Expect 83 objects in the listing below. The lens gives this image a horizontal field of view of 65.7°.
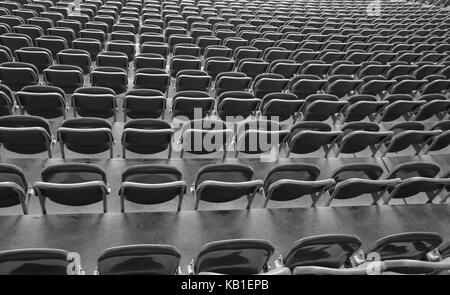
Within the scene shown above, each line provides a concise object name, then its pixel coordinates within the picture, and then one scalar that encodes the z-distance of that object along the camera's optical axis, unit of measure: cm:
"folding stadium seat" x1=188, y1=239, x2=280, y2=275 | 238
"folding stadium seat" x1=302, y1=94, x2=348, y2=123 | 476
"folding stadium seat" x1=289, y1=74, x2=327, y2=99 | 545
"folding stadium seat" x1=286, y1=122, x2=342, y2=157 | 401
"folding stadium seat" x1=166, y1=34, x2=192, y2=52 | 685
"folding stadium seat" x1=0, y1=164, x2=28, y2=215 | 278
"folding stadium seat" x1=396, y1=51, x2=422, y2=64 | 721
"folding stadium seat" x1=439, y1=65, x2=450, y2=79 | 671
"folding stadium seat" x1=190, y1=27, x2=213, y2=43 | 750
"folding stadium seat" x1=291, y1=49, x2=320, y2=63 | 687
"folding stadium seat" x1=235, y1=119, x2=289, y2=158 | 405
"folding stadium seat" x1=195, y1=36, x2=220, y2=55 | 686
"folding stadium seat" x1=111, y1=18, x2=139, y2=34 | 691
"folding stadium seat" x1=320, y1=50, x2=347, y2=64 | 700
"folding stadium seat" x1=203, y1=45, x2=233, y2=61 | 632
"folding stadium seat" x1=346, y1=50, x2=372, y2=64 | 708
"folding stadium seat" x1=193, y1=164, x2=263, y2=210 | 305
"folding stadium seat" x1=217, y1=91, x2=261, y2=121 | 461
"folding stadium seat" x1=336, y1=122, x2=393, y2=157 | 412
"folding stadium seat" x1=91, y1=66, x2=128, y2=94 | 483
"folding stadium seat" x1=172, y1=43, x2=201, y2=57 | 632
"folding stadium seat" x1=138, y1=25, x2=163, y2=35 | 713
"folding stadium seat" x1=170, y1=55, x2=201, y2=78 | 577
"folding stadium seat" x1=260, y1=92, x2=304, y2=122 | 470
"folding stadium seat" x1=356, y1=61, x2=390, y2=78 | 646
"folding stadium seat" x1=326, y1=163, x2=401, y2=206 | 329
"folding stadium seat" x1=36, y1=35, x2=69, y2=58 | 570
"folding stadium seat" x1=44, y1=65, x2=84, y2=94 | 472
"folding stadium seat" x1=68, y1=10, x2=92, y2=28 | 736
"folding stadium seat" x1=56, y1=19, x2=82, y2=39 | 678
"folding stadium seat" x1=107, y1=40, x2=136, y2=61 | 597
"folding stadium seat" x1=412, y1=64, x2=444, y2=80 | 658
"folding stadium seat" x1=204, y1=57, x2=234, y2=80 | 583
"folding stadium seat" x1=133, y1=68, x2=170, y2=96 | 497
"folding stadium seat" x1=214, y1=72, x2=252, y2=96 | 528
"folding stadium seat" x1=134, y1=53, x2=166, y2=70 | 559
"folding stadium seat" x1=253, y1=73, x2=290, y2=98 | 543
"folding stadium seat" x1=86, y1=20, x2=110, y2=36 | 687
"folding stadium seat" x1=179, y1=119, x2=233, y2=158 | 398
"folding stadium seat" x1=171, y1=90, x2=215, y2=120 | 452
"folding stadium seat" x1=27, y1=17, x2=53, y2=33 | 655
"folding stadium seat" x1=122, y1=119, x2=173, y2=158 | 364
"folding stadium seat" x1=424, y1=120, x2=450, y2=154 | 437
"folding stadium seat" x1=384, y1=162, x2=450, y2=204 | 344
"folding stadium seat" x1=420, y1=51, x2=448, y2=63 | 729
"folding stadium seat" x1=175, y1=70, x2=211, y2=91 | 516
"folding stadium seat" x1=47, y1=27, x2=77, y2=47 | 625
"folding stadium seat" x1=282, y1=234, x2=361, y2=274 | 253
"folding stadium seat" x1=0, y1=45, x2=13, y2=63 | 501
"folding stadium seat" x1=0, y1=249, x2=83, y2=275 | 214
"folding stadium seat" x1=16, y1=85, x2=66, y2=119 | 405
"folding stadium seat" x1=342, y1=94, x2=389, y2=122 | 492
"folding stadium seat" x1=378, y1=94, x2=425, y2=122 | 500
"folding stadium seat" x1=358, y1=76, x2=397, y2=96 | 577
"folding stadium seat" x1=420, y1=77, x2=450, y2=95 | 592
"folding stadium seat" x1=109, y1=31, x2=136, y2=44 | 652
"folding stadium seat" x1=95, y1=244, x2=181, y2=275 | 222
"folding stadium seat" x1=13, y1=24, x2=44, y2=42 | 611
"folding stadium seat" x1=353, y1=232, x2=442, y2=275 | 239
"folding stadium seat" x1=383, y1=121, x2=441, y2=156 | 423
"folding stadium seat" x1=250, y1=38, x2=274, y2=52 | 728
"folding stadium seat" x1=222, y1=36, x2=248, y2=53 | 707
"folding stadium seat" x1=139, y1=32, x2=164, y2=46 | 669
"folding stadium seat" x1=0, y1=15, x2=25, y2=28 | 633
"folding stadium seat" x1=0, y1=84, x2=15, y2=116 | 400
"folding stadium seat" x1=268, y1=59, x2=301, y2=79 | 613
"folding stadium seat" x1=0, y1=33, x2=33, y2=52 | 548
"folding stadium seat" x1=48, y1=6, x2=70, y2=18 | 744
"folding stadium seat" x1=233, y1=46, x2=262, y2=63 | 650
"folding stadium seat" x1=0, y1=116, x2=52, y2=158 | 338
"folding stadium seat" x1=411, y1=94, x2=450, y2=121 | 510
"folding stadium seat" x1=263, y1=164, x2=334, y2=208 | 317
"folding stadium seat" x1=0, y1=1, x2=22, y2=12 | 745
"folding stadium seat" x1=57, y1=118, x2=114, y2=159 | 350
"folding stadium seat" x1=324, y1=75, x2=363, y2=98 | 557
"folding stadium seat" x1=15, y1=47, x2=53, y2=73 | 514
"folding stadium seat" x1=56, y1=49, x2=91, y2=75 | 527
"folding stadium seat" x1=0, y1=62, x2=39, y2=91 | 452
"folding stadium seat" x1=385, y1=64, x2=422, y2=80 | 650
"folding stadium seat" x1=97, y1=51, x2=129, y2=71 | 535
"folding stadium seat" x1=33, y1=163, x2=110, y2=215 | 277
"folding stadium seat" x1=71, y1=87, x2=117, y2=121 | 423
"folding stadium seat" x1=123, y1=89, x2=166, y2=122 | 436
